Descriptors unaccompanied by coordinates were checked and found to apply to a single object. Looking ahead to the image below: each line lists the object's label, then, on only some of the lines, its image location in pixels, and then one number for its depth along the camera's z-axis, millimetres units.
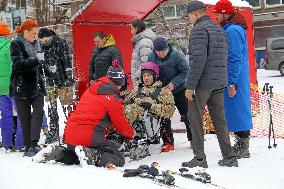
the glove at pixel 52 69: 12082
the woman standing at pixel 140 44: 11596
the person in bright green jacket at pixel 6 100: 11620
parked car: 38841
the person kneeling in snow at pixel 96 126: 9006
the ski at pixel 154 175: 7253
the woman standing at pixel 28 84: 10727
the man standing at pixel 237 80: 9626
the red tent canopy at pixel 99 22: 15289
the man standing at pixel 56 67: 12780
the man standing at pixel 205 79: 8935
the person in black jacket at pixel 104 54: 12265
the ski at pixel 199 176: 7643
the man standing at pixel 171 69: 10909
